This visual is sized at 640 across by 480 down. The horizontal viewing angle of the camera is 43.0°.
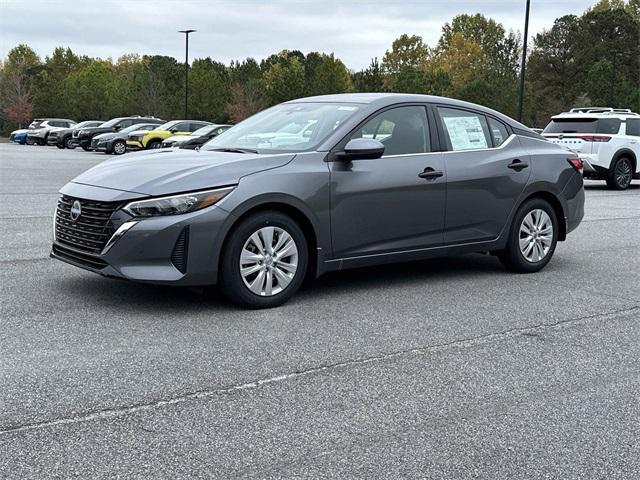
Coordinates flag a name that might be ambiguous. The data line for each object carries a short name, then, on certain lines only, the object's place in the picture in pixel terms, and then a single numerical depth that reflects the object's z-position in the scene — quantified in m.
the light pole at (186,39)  50.17
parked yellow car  33.88
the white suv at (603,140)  18.45
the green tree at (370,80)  76.31
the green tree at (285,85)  69.94
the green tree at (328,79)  69.31
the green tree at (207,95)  67.00
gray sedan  5.52
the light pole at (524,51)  32.38
